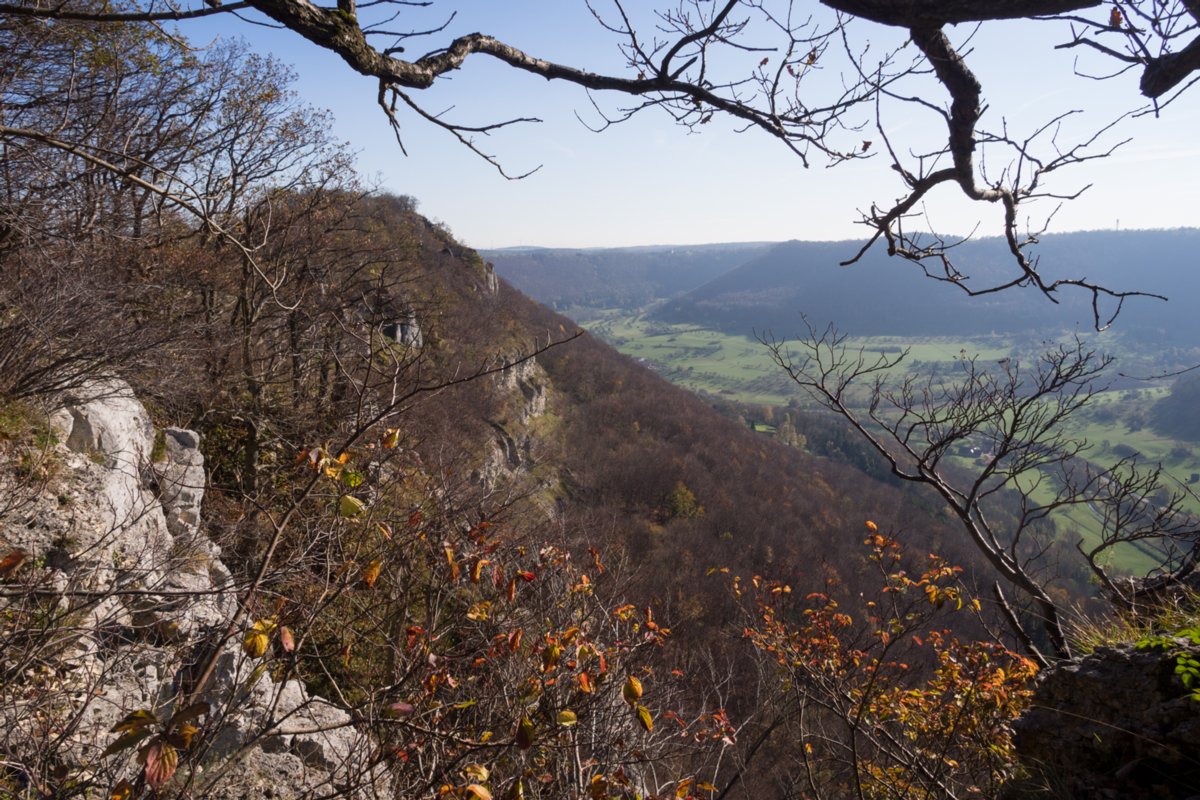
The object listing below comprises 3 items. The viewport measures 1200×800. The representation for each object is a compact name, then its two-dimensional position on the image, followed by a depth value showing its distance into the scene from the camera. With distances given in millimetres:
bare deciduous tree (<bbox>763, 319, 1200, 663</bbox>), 4559
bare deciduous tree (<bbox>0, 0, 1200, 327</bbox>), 1892
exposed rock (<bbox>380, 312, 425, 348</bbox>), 28359
